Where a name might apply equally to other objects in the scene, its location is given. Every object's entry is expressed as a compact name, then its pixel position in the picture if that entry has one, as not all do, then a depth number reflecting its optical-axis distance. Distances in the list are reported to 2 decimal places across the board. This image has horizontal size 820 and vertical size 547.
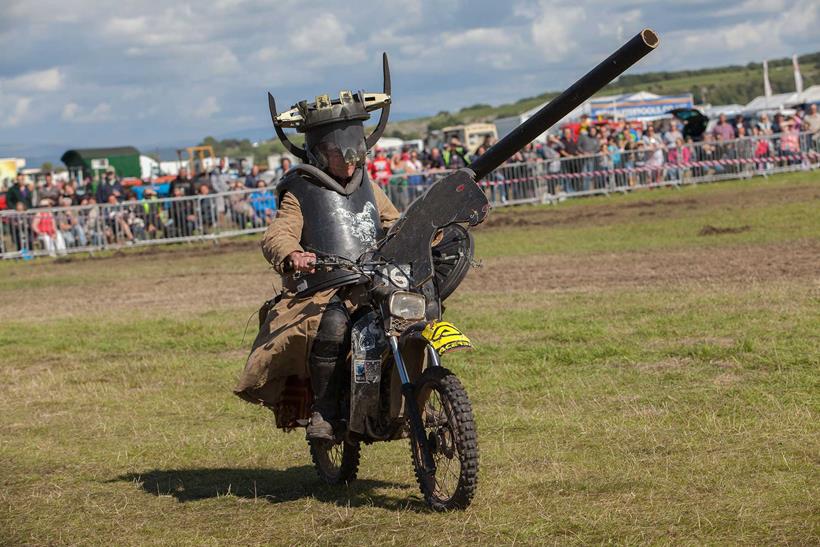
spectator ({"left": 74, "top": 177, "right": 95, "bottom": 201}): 39.98
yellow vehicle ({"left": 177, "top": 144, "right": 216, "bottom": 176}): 54.51
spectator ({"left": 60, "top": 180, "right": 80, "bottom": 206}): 30.27
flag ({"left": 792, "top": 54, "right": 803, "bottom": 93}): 55.90
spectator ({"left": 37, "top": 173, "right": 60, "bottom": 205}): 32.85
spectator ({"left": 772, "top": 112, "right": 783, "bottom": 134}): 35.22
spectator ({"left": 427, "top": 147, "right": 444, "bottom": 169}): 32.66
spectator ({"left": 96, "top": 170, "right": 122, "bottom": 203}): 30.22
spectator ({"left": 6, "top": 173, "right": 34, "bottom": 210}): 35.44
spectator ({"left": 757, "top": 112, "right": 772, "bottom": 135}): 34.96
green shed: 61.50
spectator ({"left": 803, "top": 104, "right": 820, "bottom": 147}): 34.41
